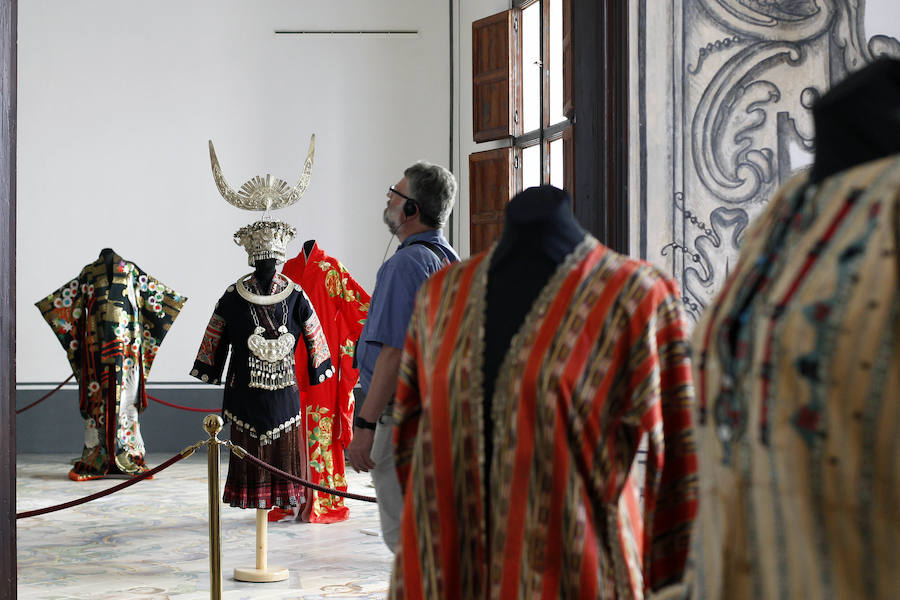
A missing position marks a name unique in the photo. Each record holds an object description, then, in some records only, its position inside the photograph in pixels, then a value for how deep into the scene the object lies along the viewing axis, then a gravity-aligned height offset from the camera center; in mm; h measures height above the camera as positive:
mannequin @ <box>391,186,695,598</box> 1556 -175
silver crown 5293 +684
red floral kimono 5918 -366
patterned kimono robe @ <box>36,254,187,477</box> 7047 -122
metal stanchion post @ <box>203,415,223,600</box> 3545 -698
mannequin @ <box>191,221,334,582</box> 4496 -230
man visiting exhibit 2654 +39
